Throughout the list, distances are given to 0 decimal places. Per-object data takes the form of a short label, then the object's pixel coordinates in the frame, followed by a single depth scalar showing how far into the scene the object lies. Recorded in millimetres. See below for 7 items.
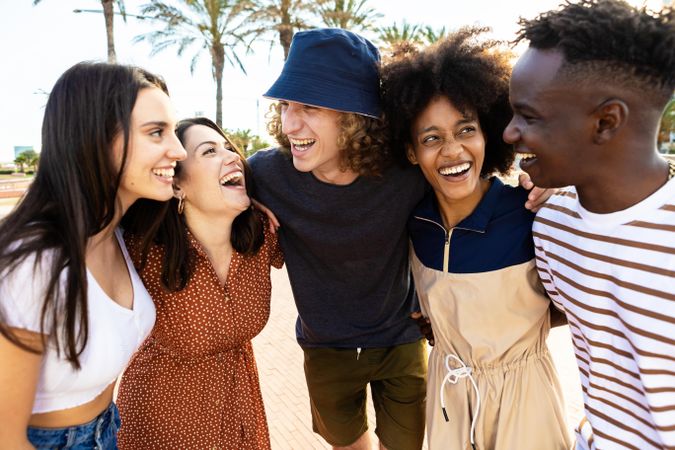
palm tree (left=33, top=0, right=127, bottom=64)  17594
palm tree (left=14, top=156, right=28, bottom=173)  47969
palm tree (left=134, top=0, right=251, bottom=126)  17453
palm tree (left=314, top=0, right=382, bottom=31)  17016
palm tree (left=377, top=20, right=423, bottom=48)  20766
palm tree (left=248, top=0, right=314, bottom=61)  16594
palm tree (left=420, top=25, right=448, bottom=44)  20806
